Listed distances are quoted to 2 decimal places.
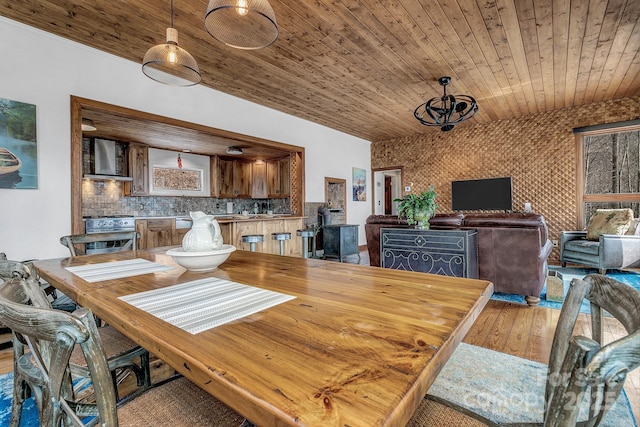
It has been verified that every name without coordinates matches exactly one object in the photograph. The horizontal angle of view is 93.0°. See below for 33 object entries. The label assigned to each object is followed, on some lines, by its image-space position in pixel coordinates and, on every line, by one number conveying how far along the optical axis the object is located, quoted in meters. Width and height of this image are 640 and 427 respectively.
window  5.04
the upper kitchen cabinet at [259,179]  7.25
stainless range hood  5.19
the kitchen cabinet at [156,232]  5.33
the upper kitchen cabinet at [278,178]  6.87
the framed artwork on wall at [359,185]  7.25
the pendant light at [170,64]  1.95
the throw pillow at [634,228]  4.30
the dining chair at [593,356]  0.43
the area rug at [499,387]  1.49
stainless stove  4.81
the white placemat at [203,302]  0.77
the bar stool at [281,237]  4.30
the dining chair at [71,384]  0.54
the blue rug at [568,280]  3.12
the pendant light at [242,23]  1.46
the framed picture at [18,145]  2.60
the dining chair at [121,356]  1.06
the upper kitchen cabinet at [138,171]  5.64
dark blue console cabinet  3.19
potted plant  3.53
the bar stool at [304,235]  4.67
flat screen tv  6.09
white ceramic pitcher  1.40
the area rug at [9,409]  1.46
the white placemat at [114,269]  1.30
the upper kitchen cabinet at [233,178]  6.97
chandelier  4.04
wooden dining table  0.44
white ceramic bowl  1.31
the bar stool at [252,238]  3.84
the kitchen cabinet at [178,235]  5.73
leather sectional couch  3.04
